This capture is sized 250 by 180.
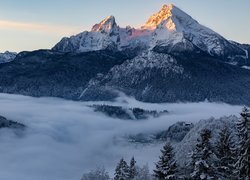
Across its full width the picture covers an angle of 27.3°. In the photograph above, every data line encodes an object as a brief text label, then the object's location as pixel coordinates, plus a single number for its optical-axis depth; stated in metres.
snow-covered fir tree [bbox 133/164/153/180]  131.88
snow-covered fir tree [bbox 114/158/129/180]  101.09
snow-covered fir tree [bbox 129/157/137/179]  127.07
